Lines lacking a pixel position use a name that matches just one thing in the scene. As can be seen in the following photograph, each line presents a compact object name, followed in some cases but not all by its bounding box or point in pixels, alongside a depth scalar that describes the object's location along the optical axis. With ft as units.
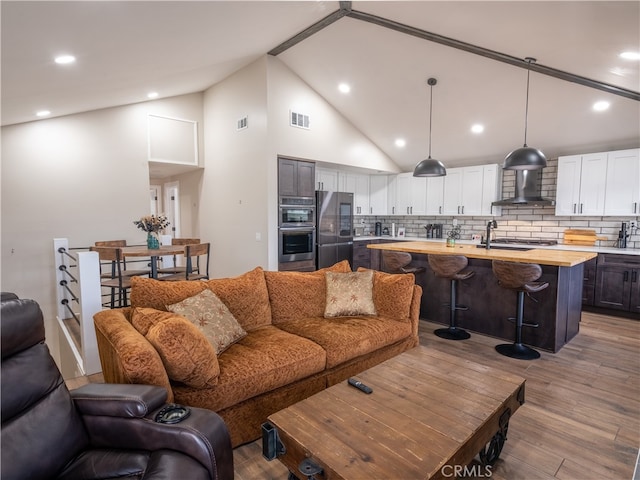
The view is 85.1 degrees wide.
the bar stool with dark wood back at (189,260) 14.05
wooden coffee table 4.33
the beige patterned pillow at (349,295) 10.21
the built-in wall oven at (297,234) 17.98
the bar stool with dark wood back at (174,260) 15.98
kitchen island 11.59
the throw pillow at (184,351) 5.90
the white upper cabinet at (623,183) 15.81
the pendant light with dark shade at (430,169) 13.75
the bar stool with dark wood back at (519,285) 10.79
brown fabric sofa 6.20
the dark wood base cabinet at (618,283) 15.11
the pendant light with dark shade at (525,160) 11.29
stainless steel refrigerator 19.84
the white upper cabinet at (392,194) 25.28
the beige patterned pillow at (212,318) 7.50
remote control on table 5.99
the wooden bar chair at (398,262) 13.74
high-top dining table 12.85
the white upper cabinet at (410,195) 23.66
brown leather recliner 4.09
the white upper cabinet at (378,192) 25.85
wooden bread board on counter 17.76
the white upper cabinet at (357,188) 24.02
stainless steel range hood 18.85
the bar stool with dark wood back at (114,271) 14.43
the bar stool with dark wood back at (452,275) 12.35
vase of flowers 14.49
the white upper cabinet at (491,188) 20.35
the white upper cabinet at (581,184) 16.76
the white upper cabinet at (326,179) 22.53
